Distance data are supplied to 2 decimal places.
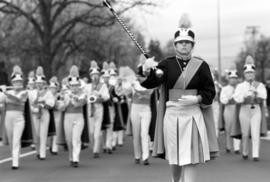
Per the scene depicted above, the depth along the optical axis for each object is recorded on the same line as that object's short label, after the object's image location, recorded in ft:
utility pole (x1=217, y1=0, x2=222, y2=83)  168.04
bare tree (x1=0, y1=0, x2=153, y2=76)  103.67
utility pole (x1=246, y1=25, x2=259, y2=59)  257.50
